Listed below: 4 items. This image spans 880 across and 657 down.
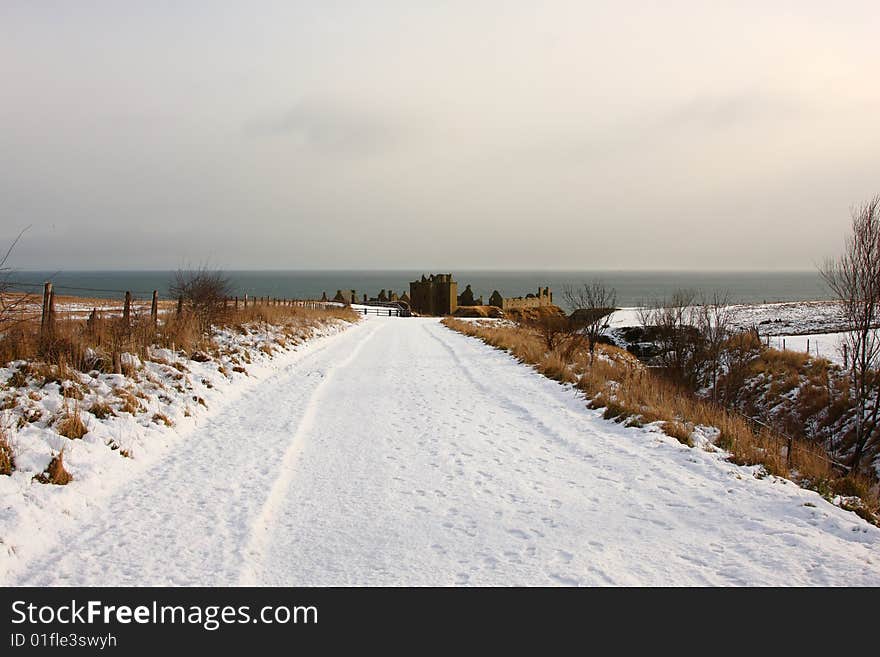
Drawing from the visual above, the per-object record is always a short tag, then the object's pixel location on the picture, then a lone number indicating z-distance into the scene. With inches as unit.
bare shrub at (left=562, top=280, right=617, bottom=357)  906.7
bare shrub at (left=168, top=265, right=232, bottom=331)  764.6
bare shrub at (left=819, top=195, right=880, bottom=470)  527.8
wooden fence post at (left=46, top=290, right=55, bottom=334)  412.4
